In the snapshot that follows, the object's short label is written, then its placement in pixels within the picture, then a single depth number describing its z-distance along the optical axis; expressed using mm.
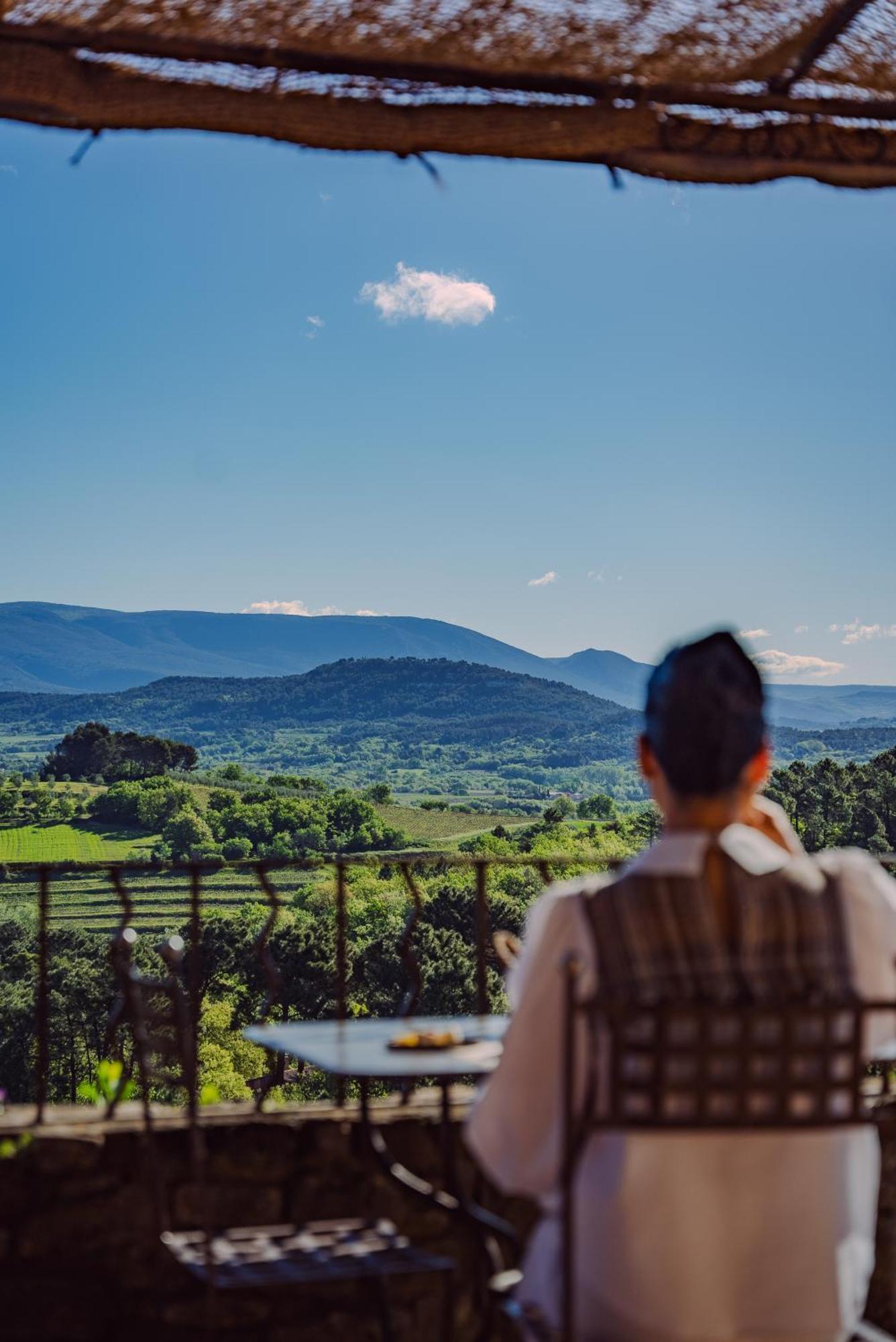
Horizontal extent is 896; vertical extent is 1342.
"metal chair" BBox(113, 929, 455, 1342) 1819
